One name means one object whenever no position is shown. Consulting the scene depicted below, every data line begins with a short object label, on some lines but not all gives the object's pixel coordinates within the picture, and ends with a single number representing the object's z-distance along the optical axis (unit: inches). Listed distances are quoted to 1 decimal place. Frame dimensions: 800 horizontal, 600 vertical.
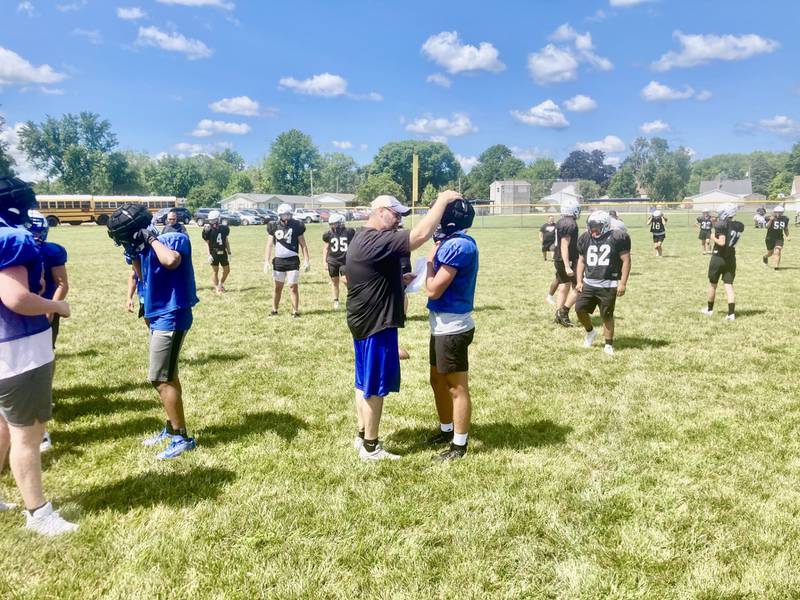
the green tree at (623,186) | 4362.7
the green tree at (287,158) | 4832.7
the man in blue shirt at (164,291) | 156.3
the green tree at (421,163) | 4745.1
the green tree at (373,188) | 3401.8
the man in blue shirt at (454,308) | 155.0
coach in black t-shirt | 150.8
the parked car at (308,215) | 2205.0
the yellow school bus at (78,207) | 1966.0
